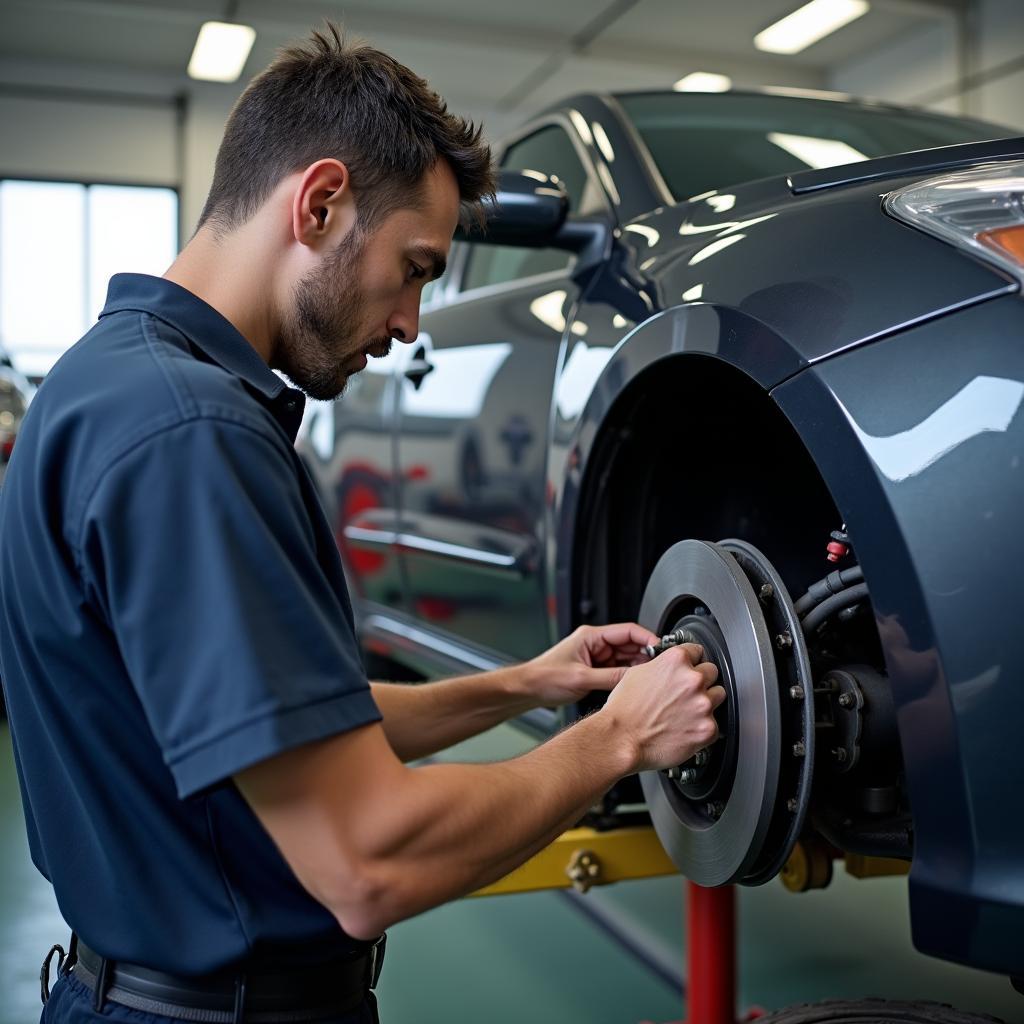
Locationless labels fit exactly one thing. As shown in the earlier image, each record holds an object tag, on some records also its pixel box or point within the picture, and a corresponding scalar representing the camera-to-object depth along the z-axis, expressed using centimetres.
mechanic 72
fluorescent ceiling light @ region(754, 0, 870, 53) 785
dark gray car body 84
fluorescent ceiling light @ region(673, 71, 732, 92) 899
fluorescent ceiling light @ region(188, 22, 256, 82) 798
